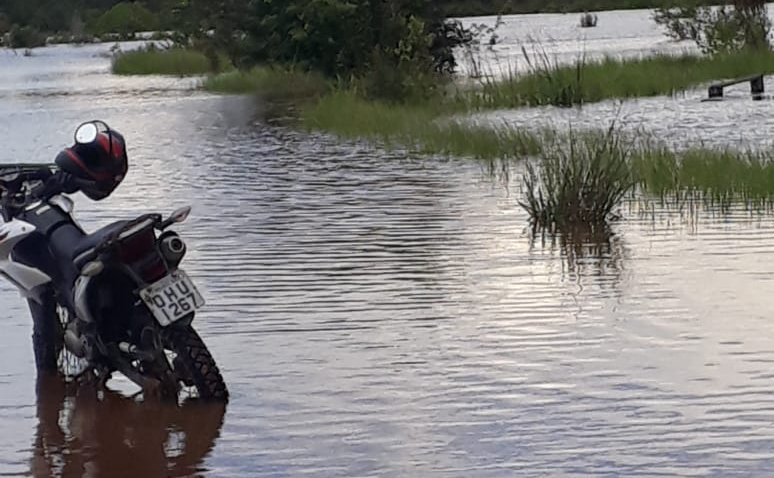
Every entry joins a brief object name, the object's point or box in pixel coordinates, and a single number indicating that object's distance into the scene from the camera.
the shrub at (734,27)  34.91
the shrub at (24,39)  100.52
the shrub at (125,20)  99.75
